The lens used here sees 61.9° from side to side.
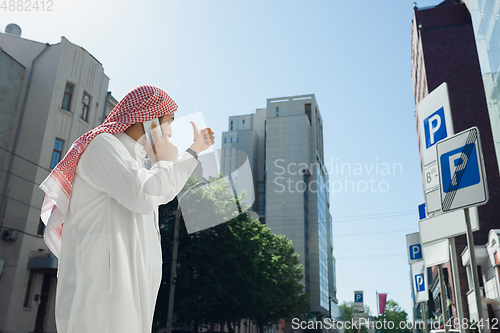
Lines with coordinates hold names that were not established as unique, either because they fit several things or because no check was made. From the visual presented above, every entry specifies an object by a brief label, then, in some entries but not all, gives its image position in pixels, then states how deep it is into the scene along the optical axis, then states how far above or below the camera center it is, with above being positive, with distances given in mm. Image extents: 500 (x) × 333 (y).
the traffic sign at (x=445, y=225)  3807 +880
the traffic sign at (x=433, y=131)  4145 +1867
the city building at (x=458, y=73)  33625 +21351
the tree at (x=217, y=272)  20625 +2180
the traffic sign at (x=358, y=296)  19719 +1002
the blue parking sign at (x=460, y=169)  3477 +1232
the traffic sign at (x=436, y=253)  4980 +774
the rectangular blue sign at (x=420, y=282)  8742 +745
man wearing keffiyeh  1730 +434
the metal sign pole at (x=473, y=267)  3278 +410
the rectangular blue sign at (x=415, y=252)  9148 +1403
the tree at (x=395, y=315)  106875 +1209
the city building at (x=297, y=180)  96438 +33113
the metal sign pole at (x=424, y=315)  8641 +97
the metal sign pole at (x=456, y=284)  4027 +335
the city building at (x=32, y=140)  19938 +8663
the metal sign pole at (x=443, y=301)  6147 +274
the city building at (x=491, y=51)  13125 +8361
